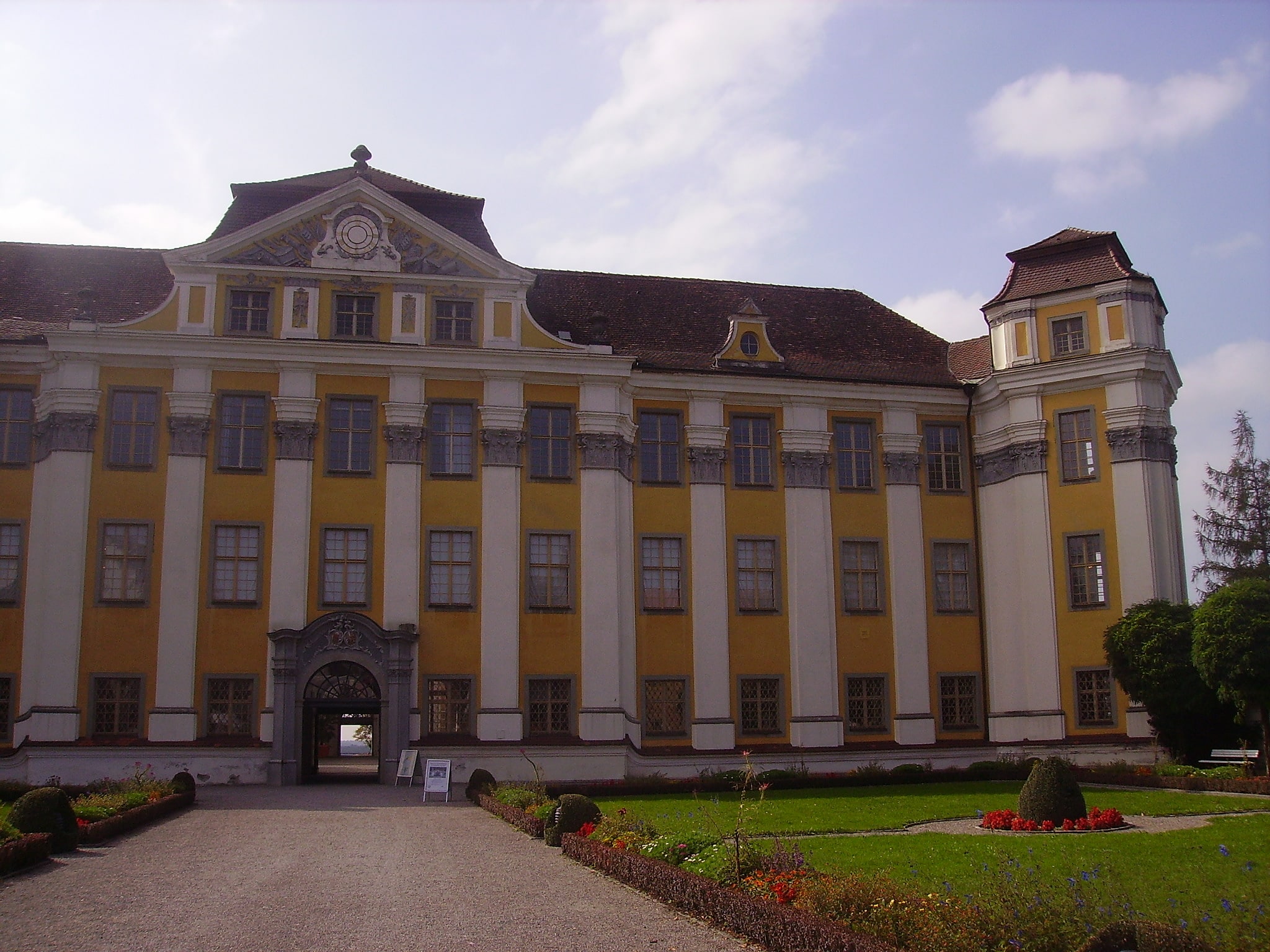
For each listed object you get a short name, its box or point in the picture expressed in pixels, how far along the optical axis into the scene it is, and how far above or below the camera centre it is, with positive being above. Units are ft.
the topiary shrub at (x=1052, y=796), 71.00 -6.36
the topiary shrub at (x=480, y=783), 94.94 -7.27
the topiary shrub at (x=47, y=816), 61.87 -6.02
